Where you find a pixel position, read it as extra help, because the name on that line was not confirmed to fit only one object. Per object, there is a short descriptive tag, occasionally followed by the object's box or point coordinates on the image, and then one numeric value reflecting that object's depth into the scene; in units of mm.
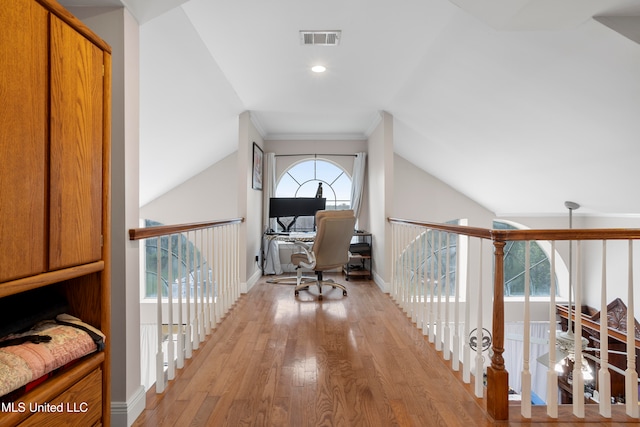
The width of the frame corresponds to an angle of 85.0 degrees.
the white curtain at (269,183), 5926
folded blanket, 930
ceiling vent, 2729
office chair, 3881
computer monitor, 5105
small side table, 5266
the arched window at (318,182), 6277
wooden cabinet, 933
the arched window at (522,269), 6773
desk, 4438
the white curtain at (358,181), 5926
